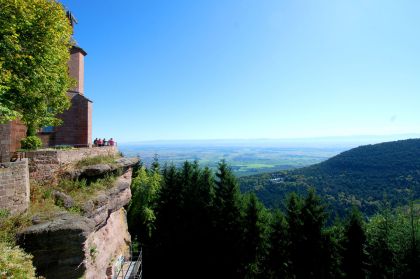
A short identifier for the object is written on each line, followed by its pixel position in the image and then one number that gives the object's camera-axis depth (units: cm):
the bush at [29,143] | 1416
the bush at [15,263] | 688
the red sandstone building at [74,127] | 2141
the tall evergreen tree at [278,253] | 2639
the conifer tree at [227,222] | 2669
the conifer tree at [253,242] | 2662
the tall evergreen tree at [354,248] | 2644
